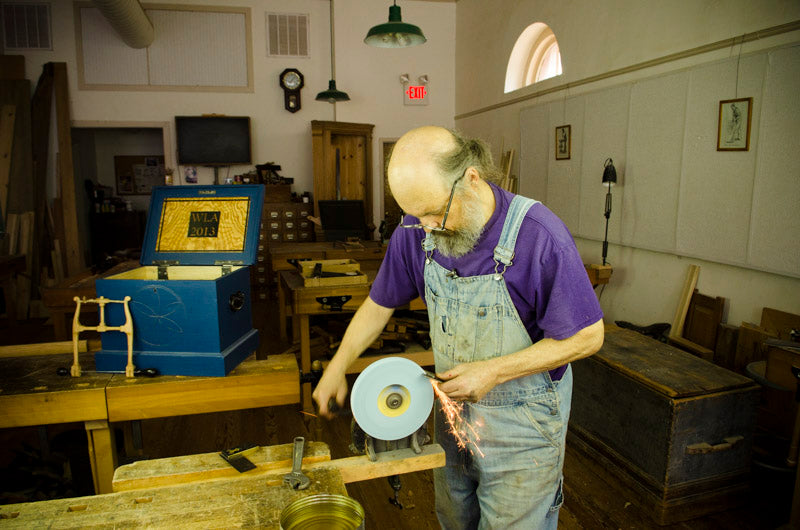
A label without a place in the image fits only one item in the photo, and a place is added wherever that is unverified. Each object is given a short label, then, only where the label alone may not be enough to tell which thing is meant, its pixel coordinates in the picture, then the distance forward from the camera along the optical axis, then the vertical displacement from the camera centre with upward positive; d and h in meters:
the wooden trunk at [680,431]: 2.56 -1.23
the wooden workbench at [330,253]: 5.20 -0.70
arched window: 6.20 +1.55
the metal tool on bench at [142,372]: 1.90 -0.68
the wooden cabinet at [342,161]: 7.91 +0.37
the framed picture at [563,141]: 5.39 +0.45
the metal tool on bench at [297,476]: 1.30 -0.73
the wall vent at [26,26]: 7.34 +2.19
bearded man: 1.34 -0.36
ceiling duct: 5.88 +1.96
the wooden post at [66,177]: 7.29 +0.09
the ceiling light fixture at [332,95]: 6.96 +1.18
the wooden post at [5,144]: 6.89 +0.51
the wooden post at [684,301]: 3.99 -0.89
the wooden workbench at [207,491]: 1.18 -0.75
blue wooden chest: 1.88 -0.38
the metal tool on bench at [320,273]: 3.69 -0.63
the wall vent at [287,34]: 8.00 +2.27
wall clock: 8.05 +1.49
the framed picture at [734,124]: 3.49 +0.41
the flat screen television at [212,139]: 7.75 +0.66
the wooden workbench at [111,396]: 1.78 -0.75
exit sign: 8.57 +1.45
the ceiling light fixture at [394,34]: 4.84 +1.44
